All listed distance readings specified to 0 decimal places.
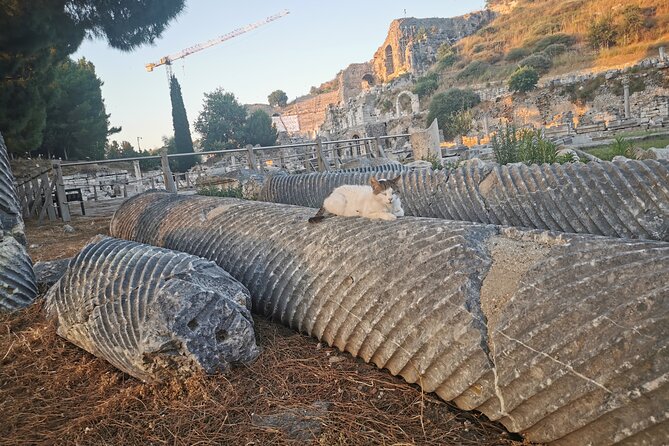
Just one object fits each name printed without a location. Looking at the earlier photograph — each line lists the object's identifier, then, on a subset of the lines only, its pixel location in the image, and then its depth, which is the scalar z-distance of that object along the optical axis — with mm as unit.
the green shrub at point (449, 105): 34031
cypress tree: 35875
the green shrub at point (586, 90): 26745
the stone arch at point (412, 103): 38562
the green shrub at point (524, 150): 7912
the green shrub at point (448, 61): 49581
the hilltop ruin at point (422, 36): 57000
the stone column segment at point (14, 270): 3277
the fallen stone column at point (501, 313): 1368
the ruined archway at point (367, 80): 66188
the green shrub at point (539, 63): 36188
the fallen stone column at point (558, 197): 2596
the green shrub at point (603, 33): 35719
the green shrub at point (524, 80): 30228
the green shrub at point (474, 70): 42909
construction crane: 76875
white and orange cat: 2949
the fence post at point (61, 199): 9016
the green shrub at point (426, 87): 43438
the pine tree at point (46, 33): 8461
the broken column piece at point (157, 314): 2131
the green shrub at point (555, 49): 38375
